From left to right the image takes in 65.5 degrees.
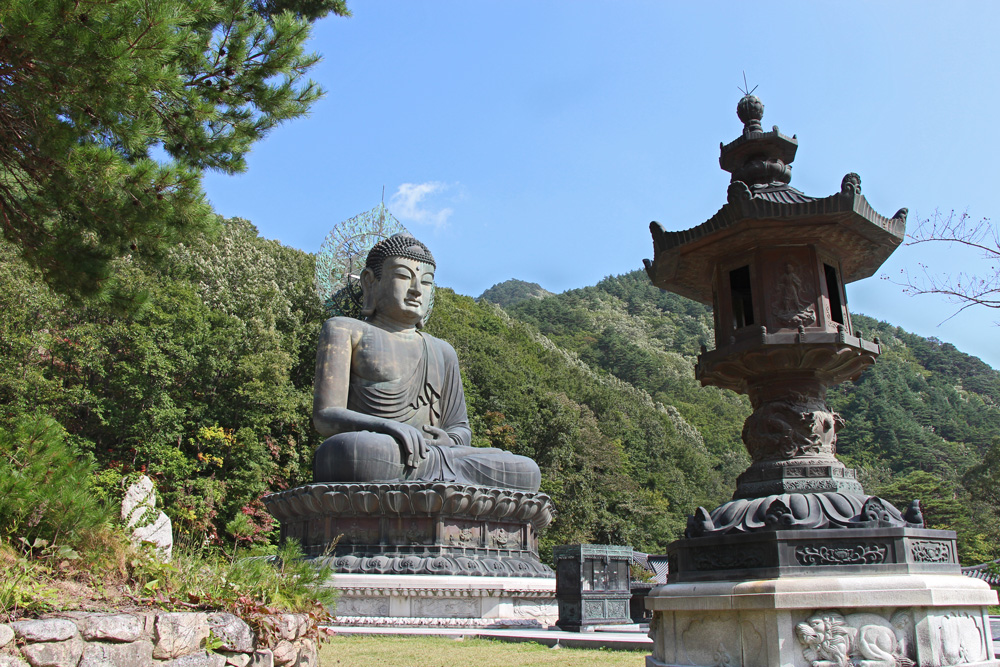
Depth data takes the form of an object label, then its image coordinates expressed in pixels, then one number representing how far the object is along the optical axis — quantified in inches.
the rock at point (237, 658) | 157.1
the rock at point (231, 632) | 156.3
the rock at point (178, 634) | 145.5
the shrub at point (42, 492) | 157.6
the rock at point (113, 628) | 136.3
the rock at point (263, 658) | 163.6
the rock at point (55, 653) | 127.8
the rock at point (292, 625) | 173.8
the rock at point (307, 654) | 181.5
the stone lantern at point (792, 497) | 158.4
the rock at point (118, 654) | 134.2
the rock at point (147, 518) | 185.5
